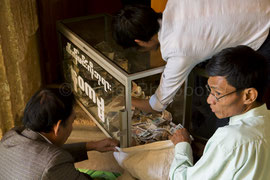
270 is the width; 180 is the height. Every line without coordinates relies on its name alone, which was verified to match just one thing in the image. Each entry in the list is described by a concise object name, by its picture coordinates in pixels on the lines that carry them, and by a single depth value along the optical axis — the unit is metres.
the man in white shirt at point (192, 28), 1.60
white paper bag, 1.71
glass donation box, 1.81
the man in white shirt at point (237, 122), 1.16
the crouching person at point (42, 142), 1.33
